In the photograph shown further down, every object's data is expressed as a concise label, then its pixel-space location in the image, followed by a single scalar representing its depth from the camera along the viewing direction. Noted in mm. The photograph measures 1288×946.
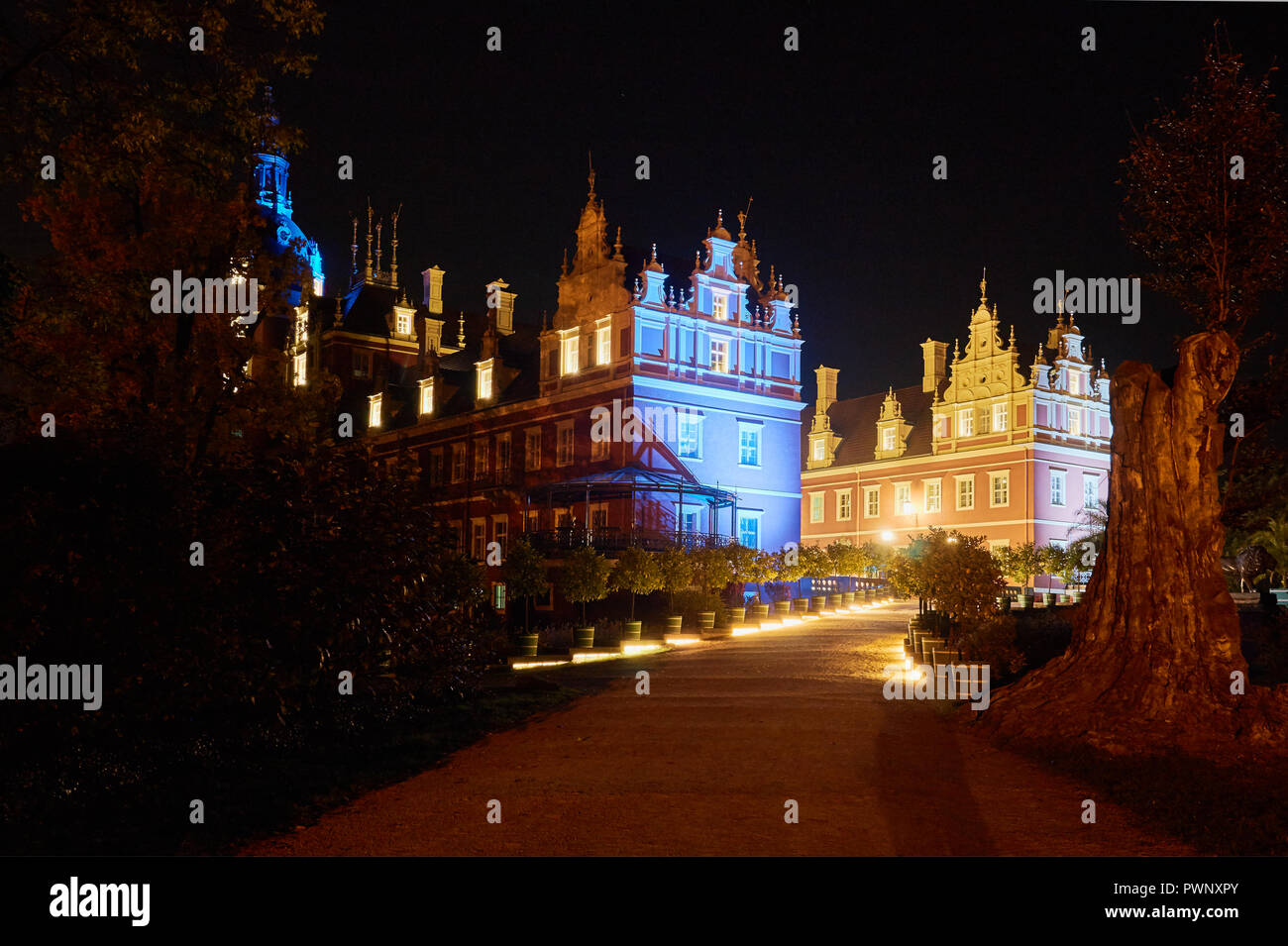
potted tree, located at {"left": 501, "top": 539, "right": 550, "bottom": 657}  26562
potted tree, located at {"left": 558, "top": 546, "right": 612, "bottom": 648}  27812
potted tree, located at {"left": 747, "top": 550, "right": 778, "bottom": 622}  32900
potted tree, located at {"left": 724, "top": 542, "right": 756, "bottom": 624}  33000
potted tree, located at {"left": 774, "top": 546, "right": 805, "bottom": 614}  35062
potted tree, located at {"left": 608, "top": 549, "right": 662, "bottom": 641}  28609
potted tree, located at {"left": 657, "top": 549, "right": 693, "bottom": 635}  29484
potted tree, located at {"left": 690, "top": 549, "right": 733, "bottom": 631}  31531
